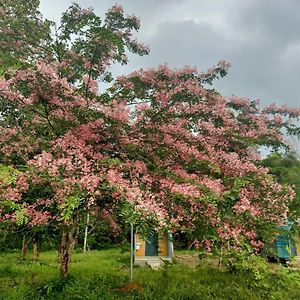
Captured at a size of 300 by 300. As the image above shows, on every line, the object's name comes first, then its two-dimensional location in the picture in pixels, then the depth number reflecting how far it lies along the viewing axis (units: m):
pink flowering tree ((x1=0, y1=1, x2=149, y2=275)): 4.80
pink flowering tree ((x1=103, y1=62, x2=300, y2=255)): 5.67
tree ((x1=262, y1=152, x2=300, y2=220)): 8.18
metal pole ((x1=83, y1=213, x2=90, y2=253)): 8.54
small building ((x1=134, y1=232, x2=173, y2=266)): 15.70
